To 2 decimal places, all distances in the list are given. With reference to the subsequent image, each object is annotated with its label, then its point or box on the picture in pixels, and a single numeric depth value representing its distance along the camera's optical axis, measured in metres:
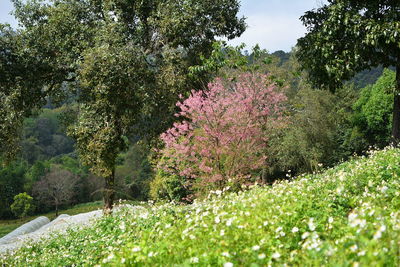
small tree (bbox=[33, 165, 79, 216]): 49.98
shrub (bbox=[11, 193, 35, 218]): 46.07
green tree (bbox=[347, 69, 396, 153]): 27.69
